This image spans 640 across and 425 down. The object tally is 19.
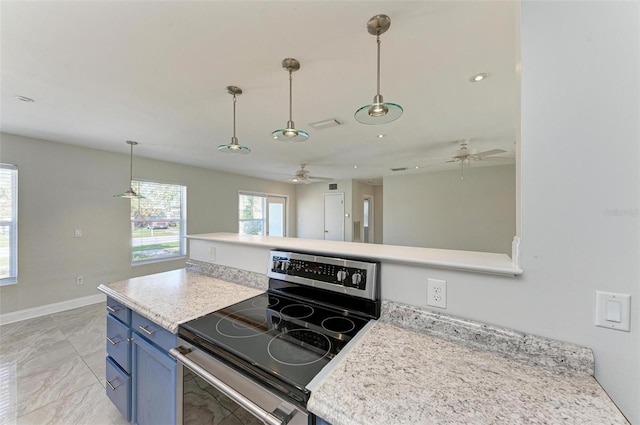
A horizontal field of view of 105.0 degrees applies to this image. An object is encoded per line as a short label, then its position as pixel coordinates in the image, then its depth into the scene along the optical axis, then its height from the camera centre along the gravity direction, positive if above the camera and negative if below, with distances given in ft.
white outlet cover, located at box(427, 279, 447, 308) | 3.51 -1.16
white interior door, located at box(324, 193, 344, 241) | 23.39 -0.37
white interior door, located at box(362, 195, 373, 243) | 26.27 -0.73
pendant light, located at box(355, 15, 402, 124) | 4.06 +1.73
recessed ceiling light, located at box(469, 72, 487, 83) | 6.01 +3.38
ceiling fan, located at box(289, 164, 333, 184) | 15.13 +2.22
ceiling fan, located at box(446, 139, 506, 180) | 10.81 +2.65
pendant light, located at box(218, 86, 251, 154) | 6.52 +1.74
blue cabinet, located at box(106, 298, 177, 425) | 3.99 -2.87
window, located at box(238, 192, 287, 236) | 21.25 -0.19
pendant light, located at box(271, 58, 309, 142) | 5.43 +1.79
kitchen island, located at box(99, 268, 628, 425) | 2.12 -1.75
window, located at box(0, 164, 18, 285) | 10.30 -0.56
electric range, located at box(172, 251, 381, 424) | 2.74 -1.78
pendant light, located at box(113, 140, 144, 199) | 11.26 +0.82
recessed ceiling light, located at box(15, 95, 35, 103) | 7.07 +3.27
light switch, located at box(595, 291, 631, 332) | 2.49 -1.00
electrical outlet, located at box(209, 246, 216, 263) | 6.76 -1.17
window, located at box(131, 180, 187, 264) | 14.38 -0.63
